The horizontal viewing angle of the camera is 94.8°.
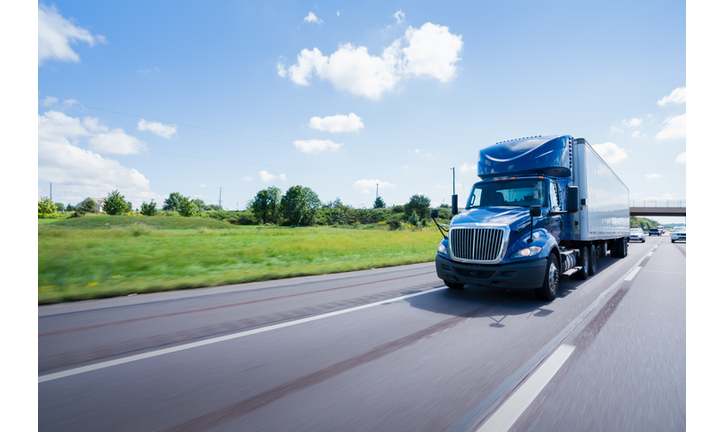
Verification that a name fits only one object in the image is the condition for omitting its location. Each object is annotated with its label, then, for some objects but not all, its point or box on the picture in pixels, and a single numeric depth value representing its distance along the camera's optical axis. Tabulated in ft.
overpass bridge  218.79
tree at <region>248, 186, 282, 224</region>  313.73
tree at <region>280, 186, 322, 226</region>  292.20
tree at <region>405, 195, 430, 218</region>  263.90
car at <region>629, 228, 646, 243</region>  120.16
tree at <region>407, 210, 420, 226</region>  206.60
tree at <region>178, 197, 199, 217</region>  341.00
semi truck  20.86
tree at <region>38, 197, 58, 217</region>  235.58
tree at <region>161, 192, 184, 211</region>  417.49
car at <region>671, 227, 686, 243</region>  118.49
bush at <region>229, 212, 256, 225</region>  278.97
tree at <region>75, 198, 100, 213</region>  314.35
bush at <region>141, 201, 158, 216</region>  302.60
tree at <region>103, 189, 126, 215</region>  307.78
